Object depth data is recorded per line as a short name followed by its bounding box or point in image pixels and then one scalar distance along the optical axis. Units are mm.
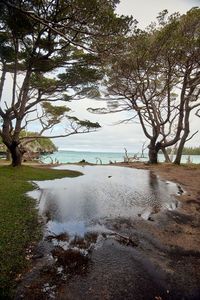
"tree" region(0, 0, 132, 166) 5766
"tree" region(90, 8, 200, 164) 8664
